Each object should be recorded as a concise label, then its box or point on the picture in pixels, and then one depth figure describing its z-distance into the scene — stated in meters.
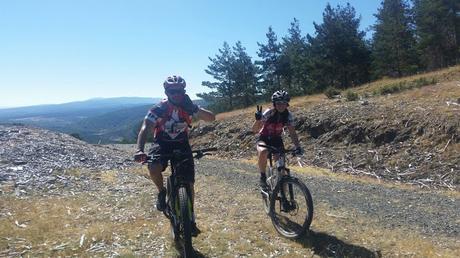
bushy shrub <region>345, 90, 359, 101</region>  24.73
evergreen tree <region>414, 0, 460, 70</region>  42.31
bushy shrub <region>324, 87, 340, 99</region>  28.80
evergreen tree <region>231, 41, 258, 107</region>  60.72
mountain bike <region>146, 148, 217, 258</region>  6.02
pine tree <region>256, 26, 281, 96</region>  57.00
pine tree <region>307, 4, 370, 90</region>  45.47
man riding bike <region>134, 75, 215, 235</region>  6.57
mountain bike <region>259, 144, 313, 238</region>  7.06
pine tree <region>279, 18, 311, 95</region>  52.66
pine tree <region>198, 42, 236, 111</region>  62.12
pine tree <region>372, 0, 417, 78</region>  45.34
